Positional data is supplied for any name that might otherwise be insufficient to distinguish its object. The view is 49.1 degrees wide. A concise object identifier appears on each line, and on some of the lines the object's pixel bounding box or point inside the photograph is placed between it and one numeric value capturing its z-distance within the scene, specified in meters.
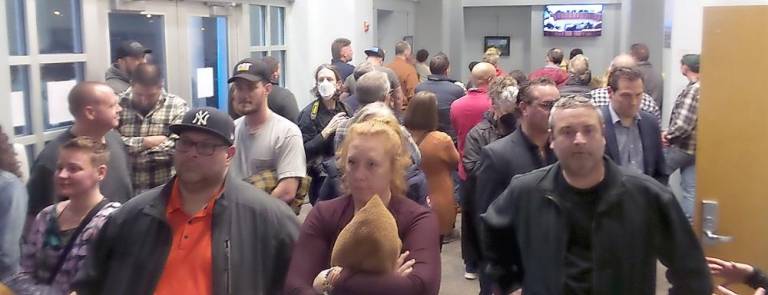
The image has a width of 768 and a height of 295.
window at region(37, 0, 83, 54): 5.27
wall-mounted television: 15.68
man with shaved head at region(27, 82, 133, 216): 3.55
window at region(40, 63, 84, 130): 5.27
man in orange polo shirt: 2.62
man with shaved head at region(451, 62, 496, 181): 6.20
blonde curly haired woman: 2.42
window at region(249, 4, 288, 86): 8.50
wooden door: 3.67
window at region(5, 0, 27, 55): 4.93
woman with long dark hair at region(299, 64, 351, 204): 5.19
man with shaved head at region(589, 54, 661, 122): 5.33
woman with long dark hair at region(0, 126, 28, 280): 3.16
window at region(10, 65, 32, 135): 4.94
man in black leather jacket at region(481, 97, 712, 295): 2.55
